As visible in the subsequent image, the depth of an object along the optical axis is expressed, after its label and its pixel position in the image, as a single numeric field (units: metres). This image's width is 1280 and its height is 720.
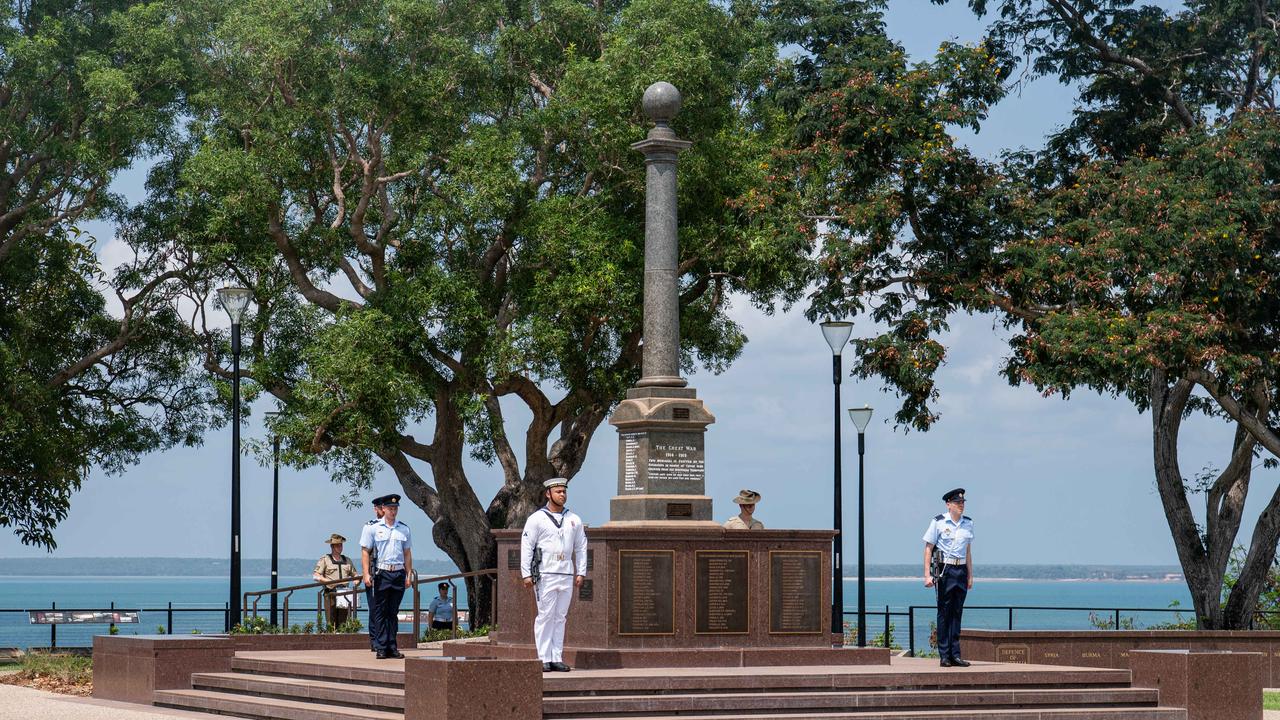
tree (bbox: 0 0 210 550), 32.56
